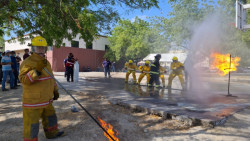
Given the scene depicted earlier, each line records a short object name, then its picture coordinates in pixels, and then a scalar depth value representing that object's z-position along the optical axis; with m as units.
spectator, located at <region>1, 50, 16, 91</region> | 6.93
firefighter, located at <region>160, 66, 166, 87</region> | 9.26
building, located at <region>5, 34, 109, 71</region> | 23.64
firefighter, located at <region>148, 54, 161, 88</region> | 9.01
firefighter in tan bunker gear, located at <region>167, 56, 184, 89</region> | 8.62
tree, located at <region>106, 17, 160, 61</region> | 27.58
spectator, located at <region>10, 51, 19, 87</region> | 7.46
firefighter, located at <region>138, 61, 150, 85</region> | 9.85
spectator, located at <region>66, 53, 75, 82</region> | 9.74
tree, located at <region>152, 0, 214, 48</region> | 19.45
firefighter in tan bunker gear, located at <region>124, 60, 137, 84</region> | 10.90
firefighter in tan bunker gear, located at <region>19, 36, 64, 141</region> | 2.58
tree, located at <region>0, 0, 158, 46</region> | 4.85
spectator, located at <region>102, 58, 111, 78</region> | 13.83
